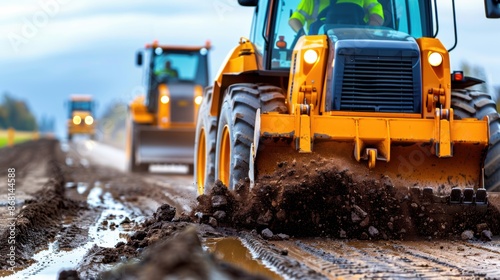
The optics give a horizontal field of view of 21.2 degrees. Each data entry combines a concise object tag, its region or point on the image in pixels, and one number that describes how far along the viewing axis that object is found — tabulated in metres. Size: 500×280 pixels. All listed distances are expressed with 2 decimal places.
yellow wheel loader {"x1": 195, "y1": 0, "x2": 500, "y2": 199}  13.02
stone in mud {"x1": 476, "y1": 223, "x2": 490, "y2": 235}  12.70
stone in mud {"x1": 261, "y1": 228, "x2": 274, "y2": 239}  12.30
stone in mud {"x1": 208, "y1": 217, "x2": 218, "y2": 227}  12.86
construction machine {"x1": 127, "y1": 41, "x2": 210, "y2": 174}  32.51
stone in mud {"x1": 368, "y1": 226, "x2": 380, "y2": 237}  12.46
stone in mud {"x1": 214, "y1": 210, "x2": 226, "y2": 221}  12.95
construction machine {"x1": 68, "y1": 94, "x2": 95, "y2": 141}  101.39
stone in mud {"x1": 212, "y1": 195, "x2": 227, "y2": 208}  13.01
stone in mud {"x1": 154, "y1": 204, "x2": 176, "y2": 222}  13.61
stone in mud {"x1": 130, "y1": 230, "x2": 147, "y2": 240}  12.27
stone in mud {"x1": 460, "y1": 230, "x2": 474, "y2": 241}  12.57
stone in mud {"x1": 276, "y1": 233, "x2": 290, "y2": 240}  12.29
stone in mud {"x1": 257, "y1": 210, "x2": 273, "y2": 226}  12.62
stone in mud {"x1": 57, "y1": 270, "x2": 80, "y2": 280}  8.79
